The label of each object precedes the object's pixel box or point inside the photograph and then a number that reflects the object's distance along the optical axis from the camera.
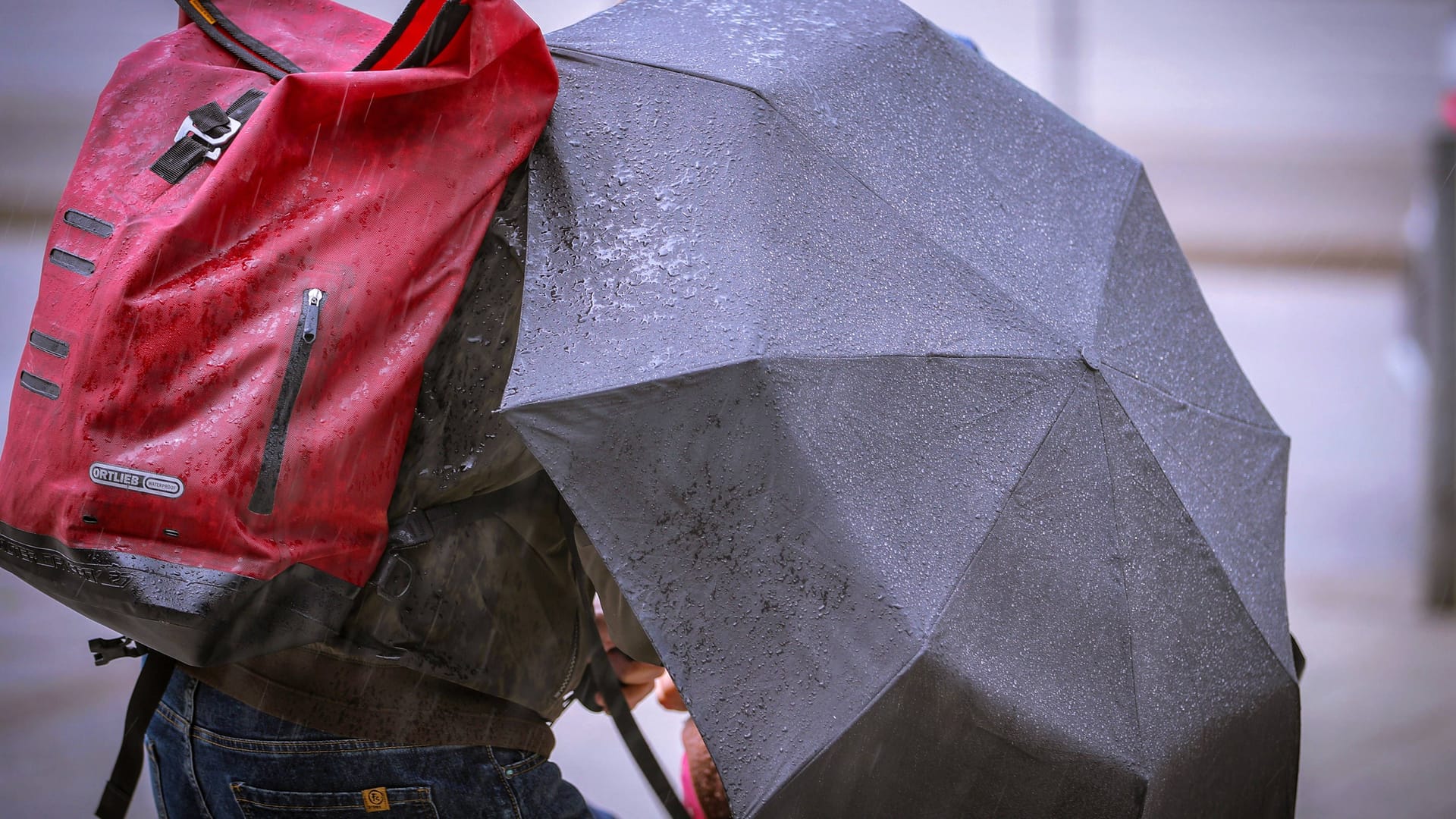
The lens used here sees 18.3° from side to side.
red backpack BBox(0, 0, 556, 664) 3.06
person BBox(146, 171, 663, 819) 3.16
